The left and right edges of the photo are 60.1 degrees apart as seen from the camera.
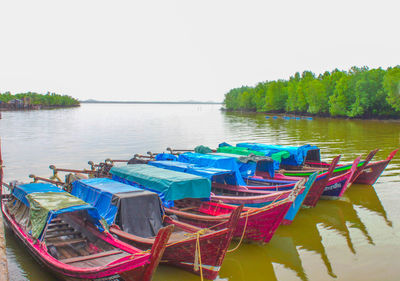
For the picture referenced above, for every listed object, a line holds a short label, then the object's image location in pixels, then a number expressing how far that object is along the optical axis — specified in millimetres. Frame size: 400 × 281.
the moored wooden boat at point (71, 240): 8125
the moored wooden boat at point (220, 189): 12991
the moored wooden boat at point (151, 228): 9312
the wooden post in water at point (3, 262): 7749
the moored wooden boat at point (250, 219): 11180
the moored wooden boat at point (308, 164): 19125
